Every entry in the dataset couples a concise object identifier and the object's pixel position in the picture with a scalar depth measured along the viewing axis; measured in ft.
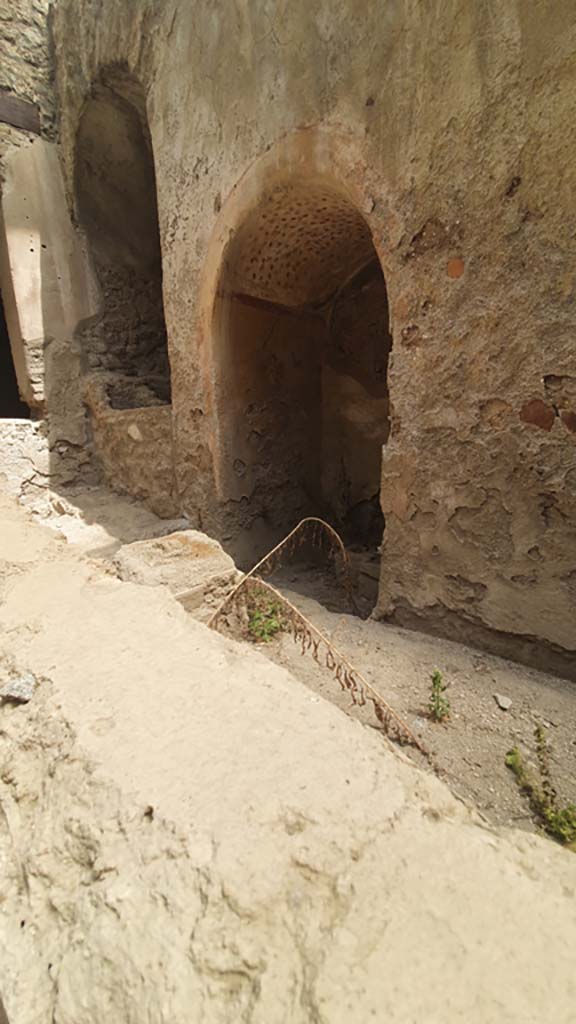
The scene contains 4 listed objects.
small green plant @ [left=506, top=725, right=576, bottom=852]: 4.03
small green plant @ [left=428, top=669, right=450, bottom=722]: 5.46
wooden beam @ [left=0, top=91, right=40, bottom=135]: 13.73
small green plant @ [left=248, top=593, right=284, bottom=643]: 7.00
